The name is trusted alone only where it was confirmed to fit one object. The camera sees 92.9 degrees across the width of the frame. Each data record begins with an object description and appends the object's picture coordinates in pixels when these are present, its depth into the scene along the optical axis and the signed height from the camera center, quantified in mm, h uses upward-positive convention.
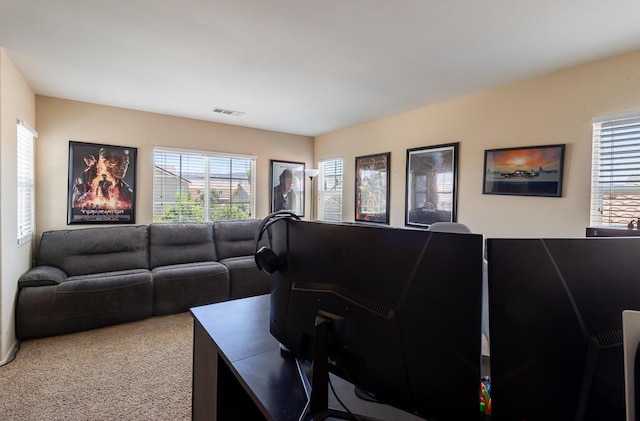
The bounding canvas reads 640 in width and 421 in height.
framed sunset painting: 2662 +357
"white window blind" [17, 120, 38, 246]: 2898 +153
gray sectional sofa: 2914 -839
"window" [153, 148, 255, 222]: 4352 +237
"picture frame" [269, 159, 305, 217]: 5328 +313
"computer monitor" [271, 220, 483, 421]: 576 -237
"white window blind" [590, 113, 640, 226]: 2307 +317
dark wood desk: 827 -543
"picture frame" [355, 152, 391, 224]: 4336 +255
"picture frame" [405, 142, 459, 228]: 3510 +268
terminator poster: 3728 +193
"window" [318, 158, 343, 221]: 5273 +264
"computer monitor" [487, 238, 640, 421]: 535 -200
